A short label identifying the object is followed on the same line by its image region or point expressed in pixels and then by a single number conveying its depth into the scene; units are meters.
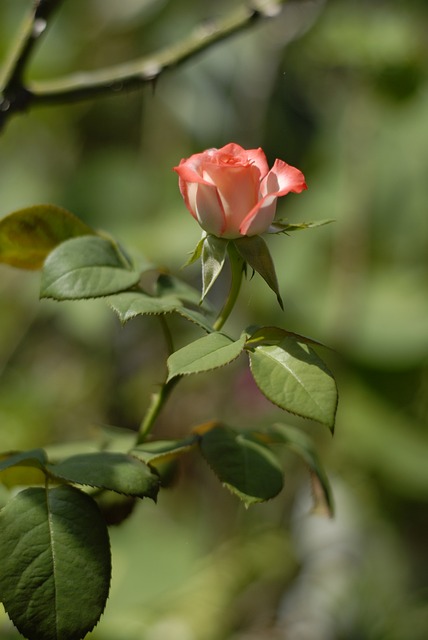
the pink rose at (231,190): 1.35
